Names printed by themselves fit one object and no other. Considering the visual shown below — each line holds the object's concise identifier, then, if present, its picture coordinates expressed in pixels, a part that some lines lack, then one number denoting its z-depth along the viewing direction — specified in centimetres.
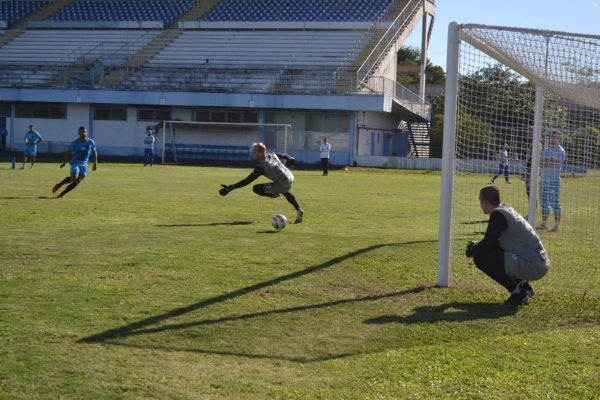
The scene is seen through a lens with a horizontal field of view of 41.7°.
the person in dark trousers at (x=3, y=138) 4822
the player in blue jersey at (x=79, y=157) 1833
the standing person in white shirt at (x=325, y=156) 3459
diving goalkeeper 1413
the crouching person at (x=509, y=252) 760
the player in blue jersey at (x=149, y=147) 3791
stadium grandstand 4434
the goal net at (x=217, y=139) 4562
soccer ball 1300
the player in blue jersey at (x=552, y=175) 1338
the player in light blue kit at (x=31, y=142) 3028
